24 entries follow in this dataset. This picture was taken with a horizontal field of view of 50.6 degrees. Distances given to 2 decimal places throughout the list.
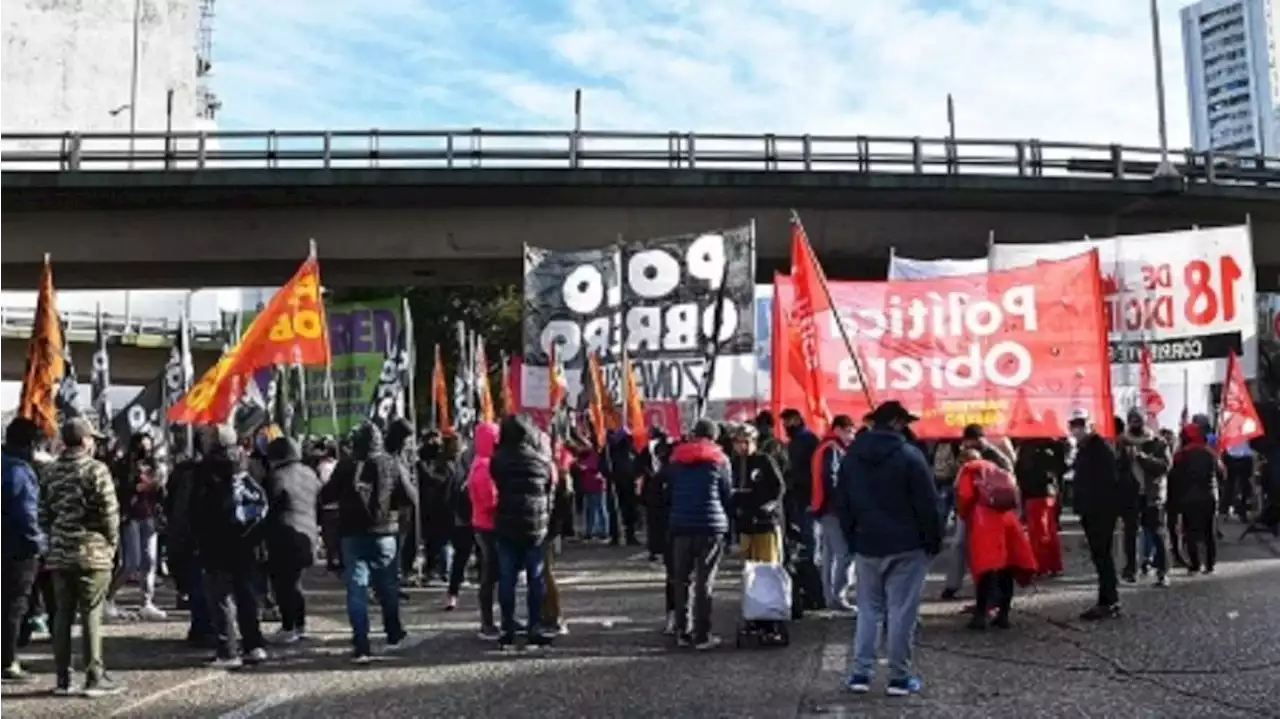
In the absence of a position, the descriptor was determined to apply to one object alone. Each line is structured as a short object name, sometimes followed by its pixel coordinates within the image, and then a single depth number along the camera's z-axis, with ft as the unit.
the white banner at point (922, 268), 64.13
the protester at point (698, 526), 33.30
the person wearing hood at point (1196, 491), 46.75
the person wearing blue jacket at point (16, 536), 29.25
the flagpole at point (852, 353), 31.60
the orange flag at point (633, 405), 59.31
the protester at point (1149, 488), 44.29
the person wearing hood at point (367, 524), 32.81
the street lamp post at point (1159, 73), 116.98
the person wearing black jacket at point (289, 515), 34.86
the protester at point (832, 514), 38.47
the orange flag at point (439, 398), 82.07
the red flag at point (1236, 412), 54.65
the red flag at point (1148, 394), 58.29
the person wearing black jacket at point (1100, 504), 35.81
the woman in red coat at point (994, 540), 34.76
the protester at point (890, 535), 26.96
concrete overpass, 98.99
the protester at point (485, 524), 35.17
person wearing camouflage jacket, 28.84
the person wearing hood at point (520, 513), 33.58
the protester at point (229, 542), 32.48
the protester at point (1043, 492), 42.19
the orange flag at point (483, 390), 70.54
